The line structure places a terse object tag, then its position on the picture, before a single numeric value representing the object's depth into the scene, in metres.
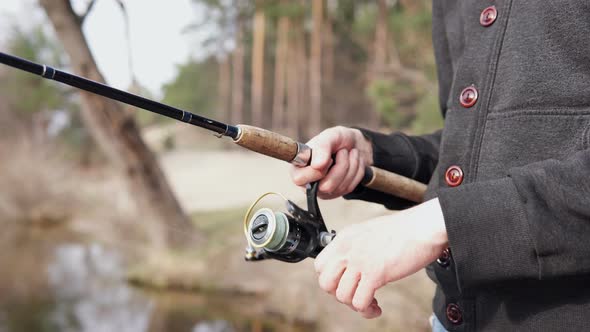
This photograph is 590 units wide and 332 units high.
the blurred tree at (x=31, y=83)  15.30
